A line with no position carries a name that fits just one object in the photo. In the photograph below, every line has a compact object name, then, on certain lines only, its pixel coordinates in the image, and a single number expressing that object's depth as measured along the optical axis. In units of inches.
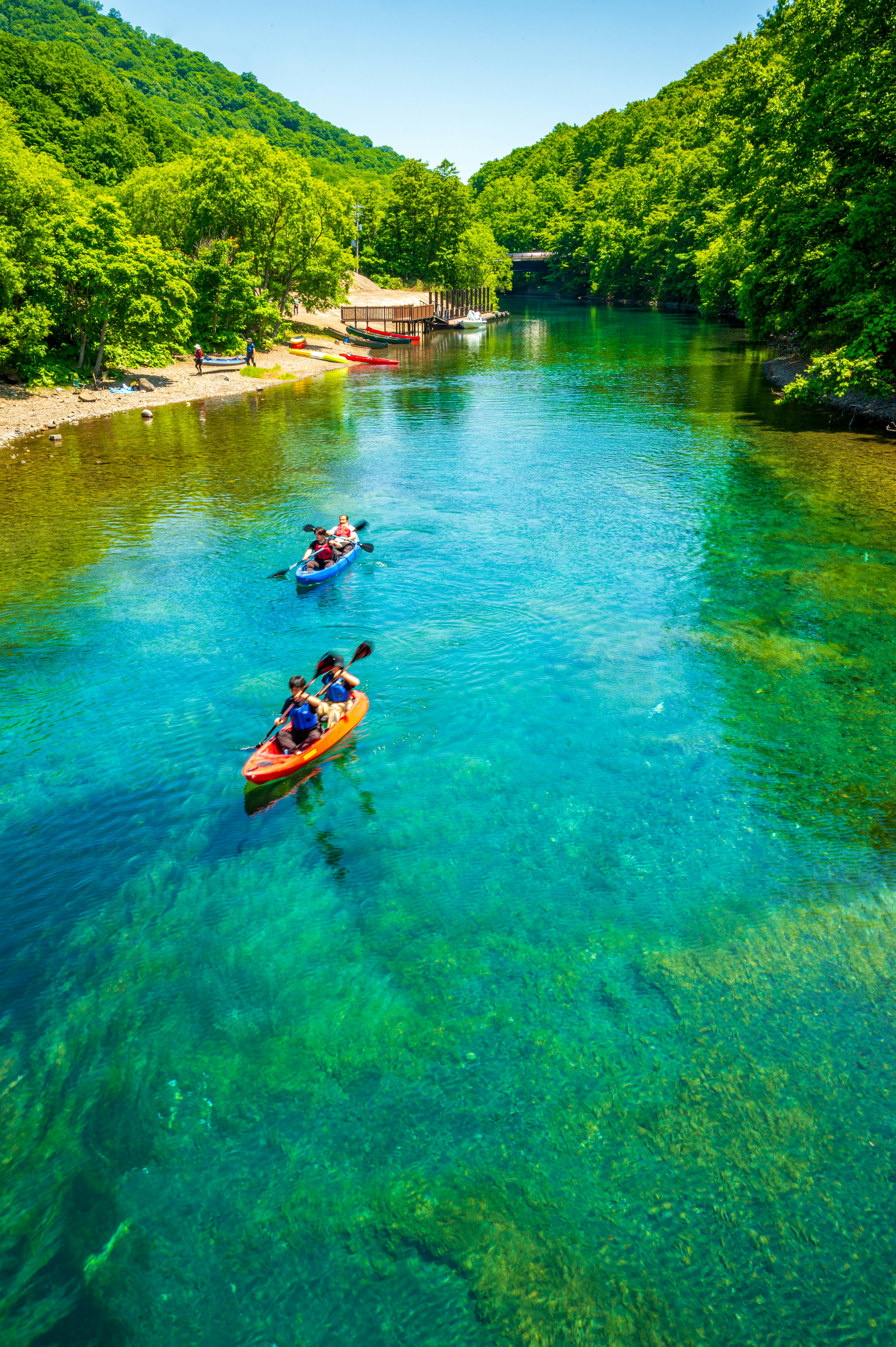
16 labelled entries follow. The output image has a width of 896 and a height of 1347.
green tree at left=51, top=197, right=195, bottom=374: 1546.5
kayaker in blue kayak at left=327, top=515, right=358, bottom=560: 896.9
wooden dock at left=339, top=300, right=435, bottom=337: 3496.6
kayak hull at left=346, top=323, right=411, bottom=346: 3400.6
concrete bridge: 6515.8
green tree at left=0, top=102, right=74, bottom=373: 1424.7
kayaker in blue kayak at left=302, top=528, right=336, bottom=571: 862.5
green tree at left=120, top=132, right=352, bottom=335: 2240.4
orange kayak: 520.7
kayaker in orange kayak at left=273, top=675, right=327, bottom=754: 540.7
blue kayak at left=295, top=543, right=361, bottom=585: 848.3
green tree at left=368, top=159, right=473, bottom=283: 3976.4
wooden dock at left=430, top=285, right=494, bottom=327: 4192.9
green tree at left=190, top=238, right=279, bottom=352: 2262.6
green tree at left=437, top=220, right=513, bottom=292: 4124.0
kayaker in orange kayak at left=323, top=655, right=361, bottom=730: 599.5
